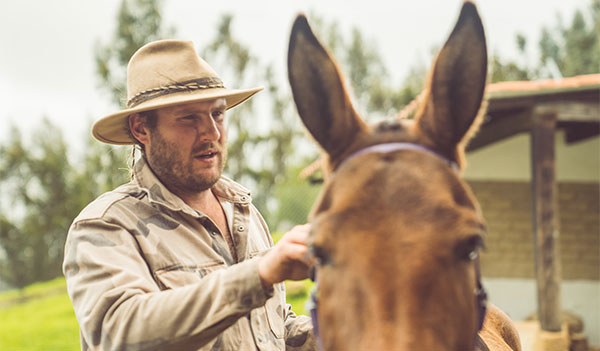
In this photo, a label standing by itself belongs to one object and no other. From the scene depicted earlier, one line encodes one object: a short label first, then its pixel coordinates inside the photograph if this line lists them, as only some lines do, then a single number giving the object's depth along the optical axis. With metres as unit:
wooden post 7.49
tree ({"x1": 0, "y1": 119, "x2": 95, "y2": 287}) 23.08
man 1.73
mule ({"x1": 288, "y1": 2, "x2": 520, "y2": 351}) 1.31
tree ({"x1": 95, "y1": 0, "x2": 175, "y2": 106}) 21.75
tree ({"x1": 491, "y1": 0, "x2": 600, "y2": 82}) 34.50
